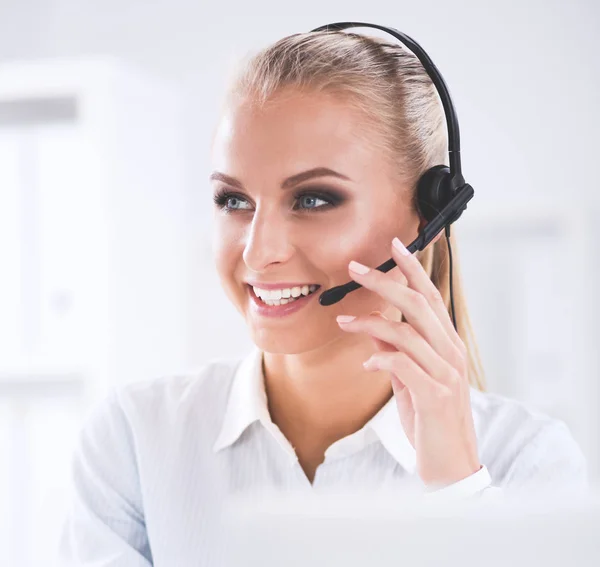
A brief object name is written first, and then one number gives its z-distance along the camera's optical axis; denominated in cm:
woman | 94
